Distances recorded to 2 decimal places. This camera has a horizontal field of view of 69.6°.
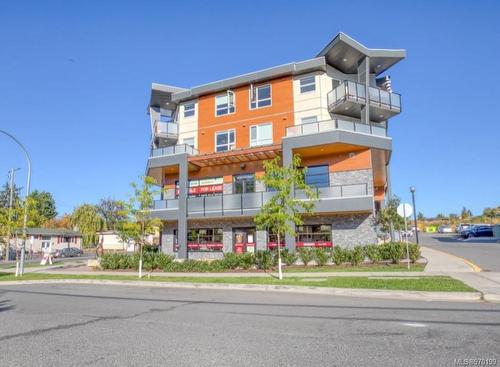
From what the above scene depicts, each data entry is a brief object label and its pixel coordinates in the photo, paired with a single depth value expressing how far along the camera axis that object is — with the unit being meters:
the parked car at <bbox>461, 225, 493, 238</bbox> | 49.38
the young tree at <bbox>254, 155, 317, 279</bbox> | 16.14
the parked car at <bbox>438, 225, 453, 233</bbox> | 75.50
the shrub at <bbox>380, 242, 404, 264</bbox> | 18.95
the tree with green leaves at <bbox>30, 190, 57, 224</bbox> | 85.75
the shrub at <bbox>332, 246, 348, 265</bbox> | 19.61
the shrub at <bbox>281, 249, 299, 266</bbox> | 20.23
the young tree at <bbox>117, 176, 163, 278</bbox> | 18.97
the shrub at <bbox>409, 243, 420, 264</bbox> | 18.77
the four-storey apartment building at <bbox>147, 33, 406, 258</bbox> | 22.25
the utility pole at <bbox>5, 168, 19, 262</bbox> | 23.22
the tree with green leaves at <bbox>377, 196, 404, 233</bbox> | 21.45
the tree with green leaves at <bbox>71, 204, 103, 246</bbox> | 64.44
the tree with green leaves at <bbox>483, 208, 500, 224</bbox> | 80.19
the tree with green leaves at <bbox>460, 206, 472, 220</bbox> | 100.89
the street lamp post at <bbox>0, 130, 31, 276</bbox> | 22.02
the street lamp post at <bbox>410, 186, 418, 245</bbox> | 27.52
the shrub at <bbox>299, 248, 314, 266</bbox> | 20.23
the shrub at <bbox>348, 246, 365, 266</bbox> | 19.28
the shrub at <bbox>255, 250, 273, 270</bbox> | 20.02
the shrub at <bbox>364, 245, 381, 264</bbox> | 19.38
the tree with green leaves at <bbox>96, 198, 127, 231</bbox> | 71.56
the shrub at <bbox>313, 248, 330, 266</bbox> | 19.83
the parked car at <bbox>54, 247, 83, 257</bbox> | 53.05
